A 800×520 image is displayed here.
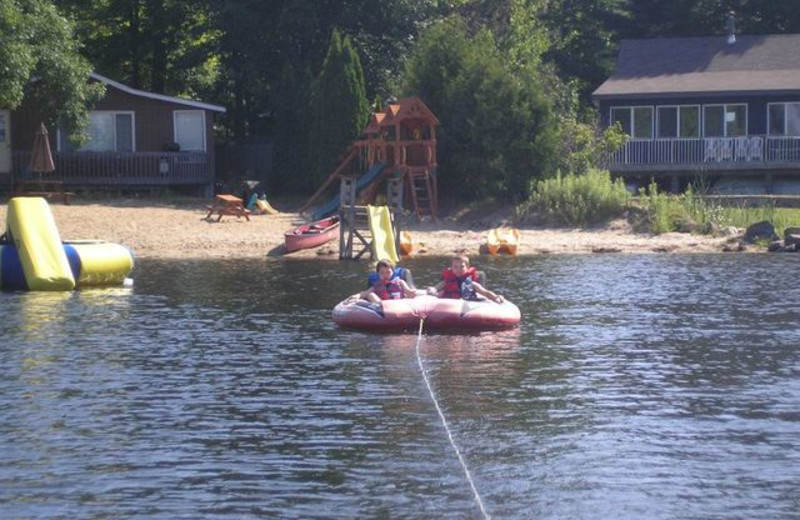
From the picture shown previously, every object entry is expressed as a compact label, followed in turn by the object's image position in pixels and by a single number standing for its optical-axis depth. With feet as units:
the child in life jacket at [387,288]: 79.20
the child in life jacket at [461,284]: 80.02
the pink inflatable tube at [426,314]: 77.71
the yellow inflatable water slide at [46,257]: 97.91
